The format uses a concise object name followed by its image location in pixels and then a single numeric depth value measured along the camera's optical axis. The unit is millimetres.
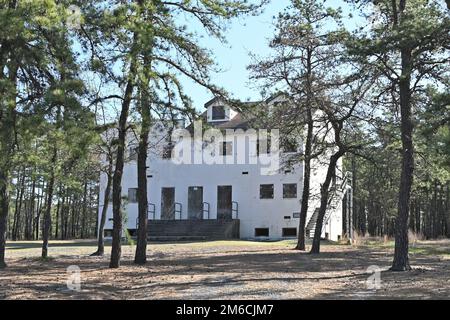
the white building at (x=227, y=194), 39594
